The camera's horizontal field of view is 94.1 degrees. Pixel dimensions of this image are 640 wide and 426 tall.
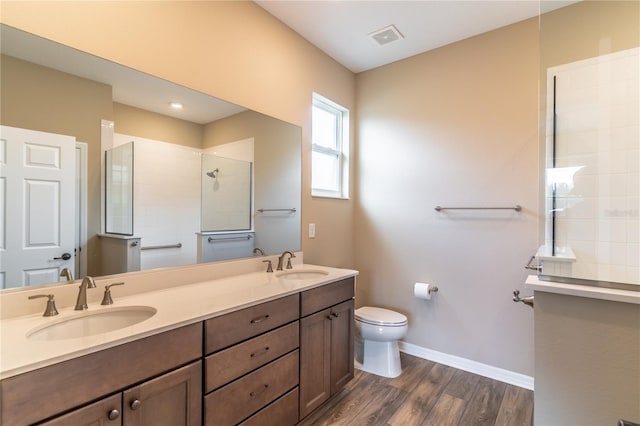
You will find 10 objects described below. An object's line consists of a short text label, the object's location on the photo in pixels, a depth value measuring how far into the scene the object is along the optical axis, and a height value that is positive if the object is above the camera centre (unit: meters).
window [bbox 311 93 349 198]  2.79 +0.62
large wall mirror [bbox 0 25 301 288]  1.19 +0.22
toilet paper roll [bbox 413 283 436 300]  2.56 -0.66
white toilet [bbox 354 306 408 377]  2.36 -1.03
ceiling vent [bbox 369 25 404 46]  2.35 +1.45
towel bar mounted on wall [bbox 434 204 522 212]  2.24 +0.05
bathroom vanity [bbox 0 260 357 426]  0.88 -0.57
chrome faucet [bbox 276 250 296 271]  2.24 -0.36
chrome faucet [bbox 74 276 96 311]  1.24 -0.35
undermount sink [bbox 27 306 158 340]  1.11 -0.45
